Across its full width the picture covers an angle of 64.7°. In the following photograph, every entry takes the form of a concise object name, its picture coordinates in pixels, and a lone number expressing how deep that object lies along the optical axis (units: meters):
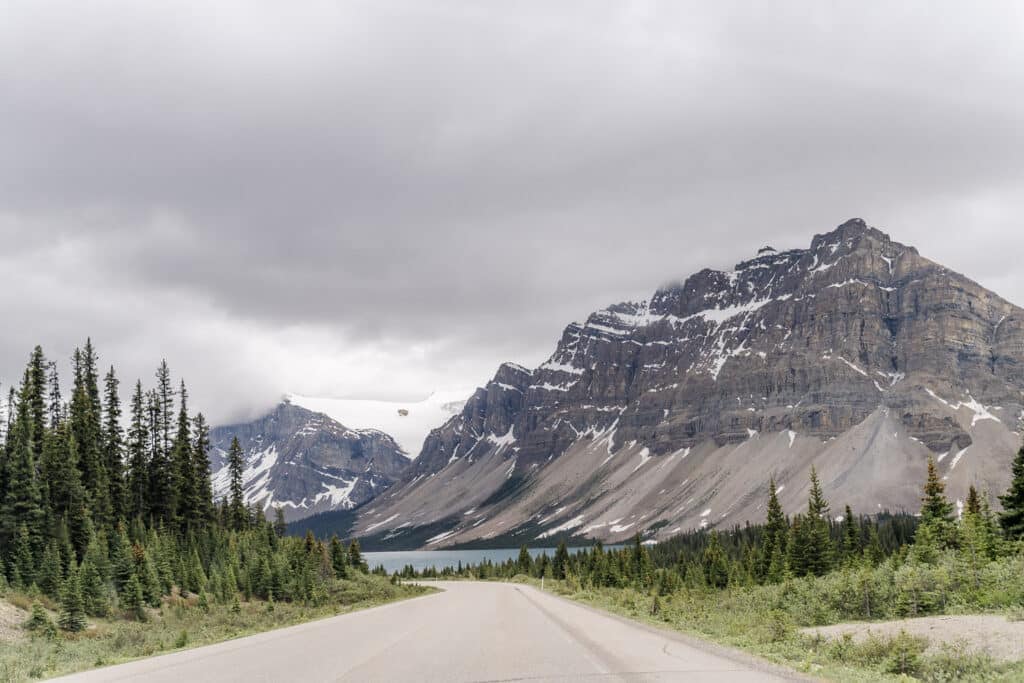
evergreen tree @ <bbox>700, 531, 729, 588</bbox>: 90.19
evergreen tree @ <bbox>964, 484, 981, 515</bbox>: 64.36
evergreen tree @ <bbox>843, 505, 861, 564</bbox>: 75.38
